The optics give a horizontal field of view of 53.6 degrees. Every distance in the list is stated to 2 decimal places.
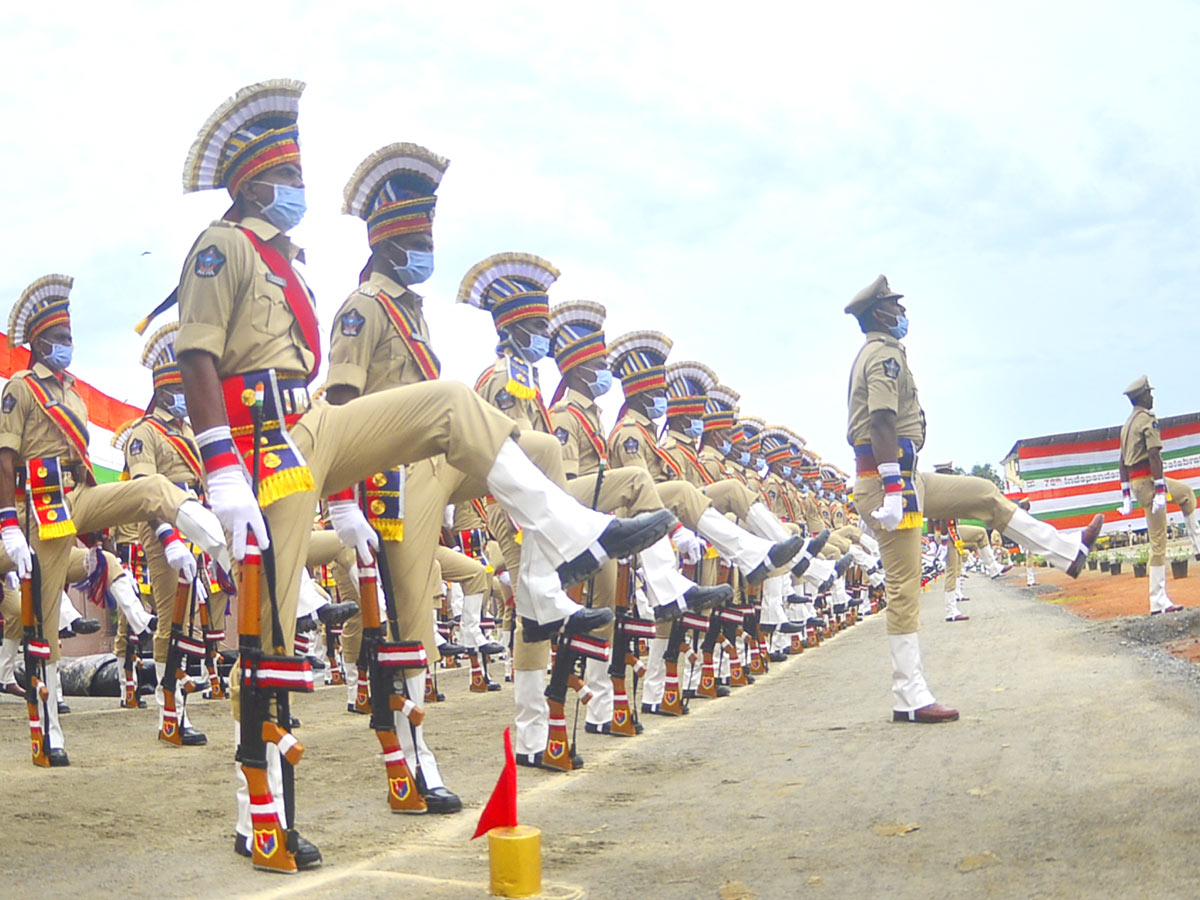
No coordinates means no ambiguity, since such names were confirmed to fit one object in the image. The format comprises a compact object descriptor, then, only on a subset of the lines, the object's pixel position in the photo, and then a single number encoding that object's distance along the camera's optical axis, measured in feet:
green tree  339.28
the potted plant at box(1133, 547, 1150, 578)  78.54
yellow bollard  12.52
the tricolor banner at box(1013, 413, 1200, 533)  90.53
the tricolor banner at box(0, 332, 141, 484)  63.93
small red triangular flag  12.87
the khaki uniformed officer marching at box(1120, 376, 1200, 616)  48.08
